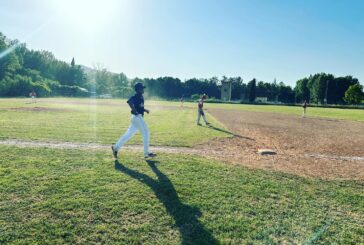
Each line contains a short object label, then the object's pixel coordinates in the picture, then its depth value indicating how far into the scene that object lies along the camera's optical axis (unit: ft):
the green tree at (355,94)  283.94
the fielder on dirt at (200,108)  60.49
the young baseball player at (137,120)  23.93
